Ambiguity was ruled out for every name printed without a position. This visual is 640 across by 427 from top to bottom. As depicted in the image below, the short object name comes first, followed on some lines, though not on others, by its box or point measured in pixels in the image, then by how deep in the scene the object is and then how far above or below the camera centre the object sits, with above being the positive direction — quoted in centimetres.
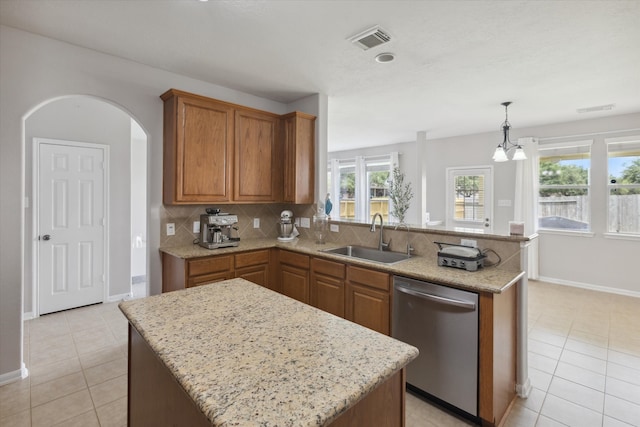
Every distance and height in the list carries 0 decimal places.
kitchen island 75 -47
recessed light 264 +133
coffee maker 304 -20
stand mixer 369 -22
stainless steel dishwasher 191 -85
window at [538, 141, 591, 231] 484 +38
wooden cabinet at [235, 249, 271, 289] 302 -58
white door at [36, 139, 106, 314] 363 -20
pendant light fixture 412 +75
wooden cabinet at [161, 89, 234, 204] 286 +58
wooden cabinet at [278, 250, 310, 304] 300 -67
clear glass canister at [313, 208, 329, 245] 346 -20
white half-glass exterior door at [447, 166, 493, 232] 588 +25
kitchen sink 289 -44
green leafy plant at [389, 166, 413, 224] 630 +38
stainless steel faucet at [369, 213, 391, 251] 301 -34
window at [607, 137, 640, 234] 439 +37
